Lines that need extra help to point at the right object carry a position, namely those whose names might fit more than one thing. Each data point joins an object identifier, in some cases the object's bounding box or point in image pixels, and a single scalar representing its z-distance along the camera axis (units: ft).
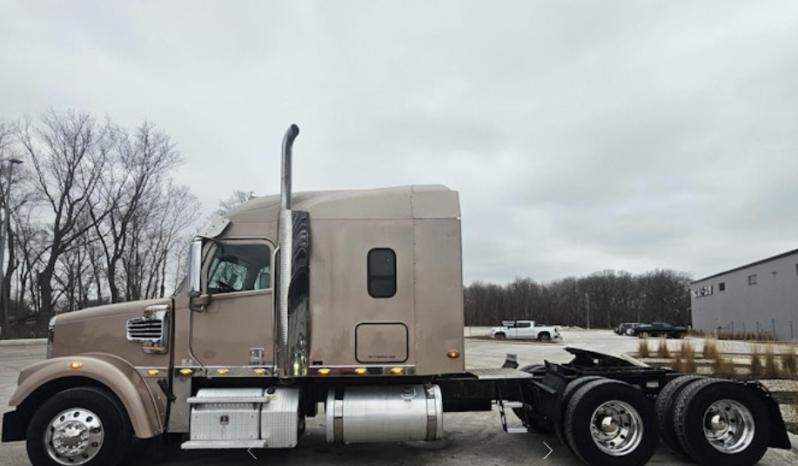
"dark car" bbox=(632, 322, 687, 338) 147.33
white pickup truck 133.08
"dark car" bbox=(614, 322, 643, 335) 173.74
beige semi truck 18.94
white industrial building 131.24
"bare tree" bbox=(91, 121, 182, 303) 146.92
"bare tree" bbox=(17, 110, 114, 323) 138.62
